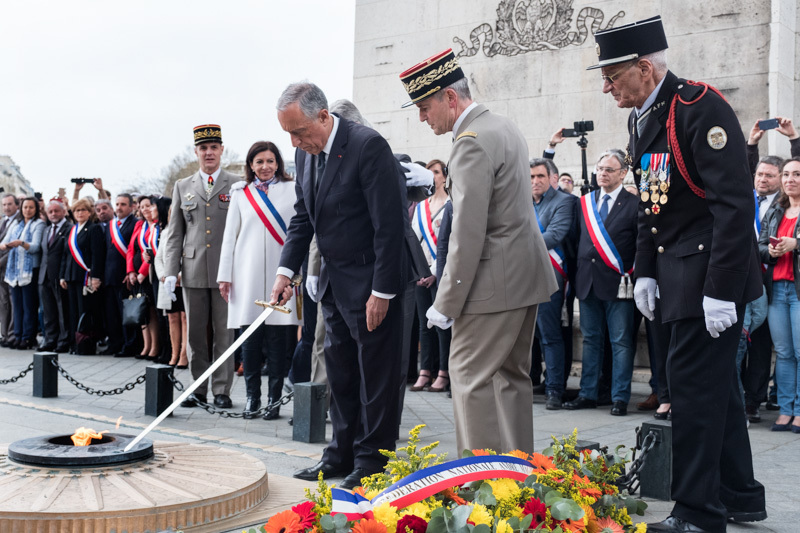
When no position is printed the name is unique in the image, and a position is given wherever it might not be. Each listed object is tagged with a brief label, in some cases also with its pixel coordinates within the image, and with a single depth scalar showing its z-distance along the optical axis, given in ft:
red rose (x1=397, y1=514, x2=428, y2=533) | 7.43
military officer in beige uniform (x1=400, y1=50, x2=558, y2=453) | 12.89
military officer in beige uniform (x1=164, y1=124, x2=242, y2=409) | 23.59
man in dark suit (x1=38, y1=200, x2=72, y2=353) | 39.88
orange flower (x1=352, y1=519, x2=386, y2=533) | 7.08
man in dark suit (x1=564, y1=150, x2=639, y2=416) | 23.71
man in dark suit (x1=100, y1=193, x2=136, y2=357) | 37.40
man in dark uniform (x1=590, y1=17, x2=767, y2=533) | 11.13
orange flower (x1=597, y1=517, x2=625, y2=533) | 8.44
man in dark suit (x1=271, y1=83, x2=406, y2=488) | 14.65
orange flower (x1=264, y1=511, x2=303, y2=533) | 7.40
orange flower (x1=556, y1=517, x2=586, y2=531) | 8.08
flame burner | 11.94
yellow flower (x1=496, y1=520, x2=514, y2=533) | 7.41
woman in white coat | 22.04
